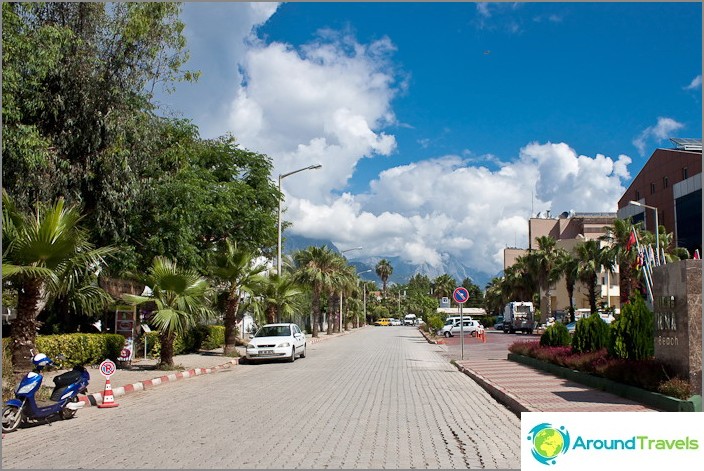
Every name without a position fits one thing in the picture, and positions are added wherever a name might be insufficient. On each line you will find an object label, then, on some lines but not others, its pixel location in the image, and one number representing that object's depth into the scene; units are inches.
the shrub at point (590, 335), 688.4
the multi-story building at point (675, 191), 2420.0
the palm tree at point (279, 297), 1342.3
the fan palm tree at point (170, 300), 782.2
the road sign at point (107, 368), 528.4
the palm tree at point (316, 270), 2112.5
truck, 2397.9
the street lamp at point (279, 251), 1350.9
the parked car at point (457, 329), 2265.0
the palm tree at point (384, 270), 5634.8
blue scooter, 395.2
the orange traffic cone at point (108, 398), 516.7
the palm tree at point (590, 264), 2241.6
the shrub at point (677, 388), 430.3
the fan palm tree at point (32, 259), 506.0
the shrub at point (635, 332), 551.2
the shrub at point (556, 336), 848.3
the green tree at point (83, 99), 701.3
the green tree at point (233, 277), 1034.7
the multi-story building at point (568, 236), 3267.7
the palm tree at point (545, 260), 2591.0
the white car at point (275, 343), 1002.1
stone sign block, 442.6
